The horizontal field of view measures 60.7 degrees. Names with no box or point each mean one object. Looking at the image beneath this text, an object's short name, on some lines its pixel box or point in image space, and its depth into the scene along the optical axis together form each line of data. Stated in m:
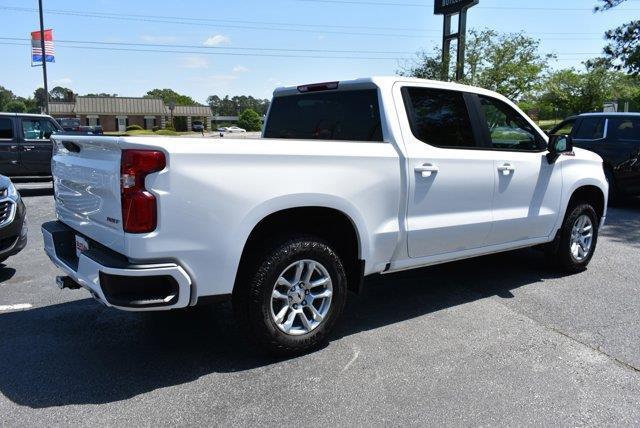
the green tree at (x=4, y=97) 126.29
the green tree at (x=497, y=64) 20.09
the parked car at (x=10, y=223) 5.38
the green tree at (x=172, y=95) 149.70
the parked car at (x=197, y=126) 82.66
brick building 84.44
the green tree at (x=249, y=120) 94.88
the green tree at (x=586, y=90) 47.75
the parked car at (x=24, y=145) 12.34
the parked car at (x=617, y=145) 10.02
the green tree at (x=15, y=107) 124.70
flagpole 24.66
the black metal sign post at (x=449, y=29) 18.53
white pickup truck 3.07
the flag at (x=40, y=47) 25.67
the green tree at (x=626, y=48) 22.39
